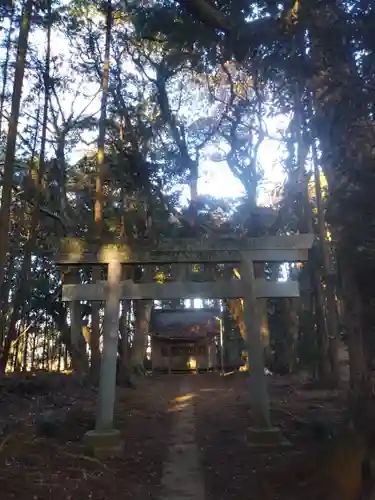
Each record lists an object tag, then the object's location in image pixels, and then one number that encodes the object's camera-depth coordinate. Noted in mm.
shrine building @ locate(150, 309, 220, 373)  24984
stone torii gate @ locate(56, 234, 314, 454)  7352
